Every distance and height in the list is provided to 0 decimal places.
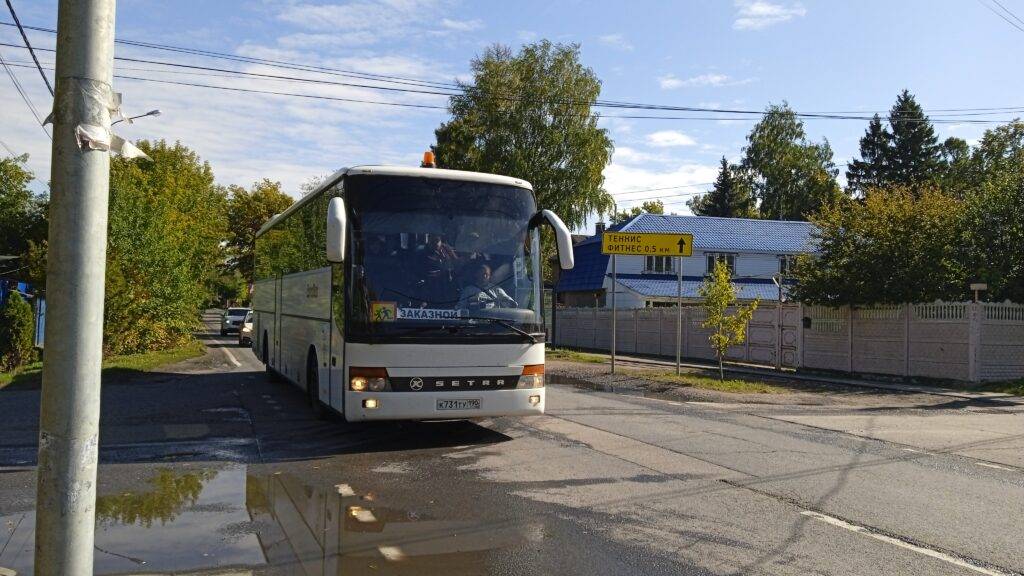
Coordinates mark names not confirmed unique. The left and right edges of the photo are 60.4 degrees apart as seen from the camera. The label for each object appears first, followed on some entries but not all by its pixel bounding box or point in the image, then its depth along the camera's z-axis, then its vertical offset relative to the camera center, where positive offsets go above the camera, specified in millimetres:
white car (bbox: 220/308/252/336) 46625 -1245
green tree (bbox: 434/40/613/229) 42656 +8802
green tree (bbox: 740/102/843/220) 67562 +11277
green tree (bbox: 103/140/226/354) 25844 +720
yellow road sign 21438 +1605
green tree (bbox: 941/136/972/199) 65488 +11902
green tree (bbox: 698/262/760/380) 19484 -2
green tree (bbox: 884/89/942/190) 67500 +12976
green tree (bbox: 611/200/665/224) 95850 +11169
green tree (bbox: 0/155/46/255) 38094 +3661
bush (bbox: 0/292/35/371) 25438 -1196
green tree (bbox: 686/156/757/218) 75250 +9899
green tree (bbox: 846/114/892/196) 70000 +12337
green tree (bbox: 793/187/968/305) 21438 +1535
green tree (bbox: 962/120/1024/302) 21344 +2068
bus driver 9898 +116
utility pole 3676 -15
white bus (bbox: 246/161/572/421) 9602 +89
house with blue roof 51500 +2831
